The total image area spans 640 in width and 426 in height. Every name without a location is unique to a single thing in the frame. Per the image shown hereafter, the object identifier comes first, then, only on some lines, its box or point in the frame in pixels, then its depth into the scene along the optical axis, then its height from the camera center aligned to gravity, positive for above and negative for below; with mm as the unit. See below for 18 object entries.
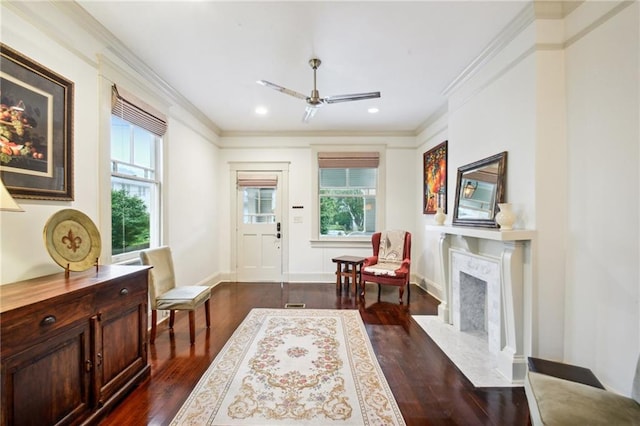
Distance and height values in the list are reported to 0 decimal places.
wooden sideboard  1277 -730
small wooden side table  4480 -930
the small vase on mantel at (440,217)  3441 -40
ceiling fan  2709 +1165
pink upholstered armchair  4035 -761
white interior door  5227 -243
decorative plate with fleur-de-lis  1721 -166
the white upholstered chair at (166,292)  2717 -812
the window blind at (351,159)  5141 +1022
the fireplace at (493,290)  2127 -710
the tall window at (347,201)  5270 +250
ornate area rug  1766 -1285
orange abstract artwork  4070 +550
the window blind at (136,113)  2531 +1039
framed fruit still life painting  1661 +564
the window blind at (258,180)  5211 +645
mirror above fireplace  2432 +223
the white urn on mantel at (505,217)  2184 -27
